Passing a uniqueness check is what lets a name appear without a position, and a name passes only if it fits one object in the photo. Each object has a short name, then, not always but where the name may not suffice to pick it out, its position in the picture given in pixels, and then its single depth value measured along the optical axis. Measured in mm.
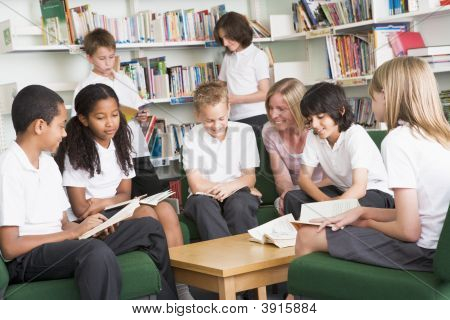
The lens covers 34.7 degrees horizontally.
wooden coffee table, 2330
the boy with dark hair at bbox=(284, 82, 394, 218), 2873
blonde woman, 3348
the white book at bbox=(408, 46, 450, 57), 3879
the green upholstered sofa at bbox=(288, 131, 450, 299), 1899
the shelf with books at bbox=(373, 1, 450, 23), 3953
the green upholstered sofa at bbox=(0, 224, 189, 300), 2246
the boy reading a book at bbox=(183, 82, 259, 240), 3150
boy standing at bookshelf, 3830
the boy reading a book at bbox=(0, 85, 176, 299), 2240
